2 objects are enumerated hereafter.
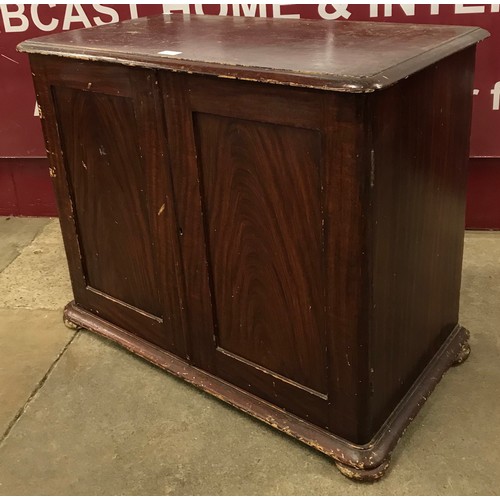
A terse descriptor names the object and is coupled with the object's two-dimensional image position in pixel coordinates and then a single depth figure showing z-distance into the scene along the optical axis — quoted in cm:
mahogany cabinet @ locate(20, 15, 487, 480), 132
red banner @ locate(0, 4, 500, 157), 231
